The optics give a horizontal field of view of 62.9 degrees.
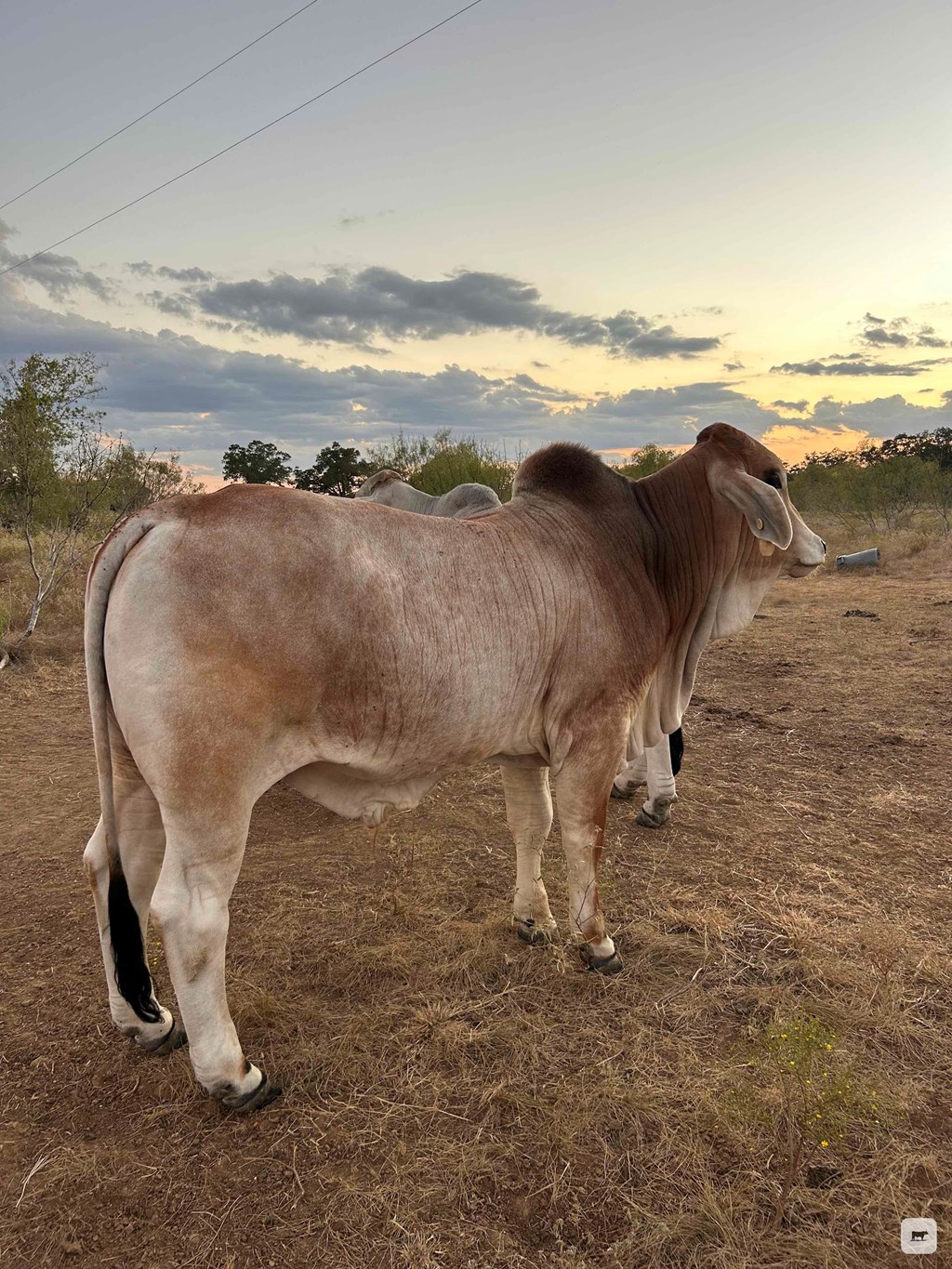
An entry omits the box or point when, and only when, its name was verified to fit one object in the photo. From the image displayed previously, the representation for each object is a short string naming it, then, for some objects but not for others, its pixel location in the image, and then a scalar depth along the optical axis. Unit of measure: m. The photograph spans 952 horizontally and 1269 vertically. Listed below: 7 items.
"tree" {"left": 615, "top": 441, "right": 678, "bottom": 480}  21.88
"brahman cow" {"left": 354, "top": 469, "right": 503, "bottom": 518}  5.33
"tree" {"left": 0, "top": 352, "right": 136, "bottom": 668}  10.55
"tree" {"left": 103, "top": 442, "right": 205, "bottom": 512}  12.27
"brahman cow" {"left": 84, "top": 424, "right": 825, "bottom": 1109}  2.38
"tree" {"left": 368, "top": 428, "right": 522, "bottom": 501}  14.16
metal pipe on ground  18.34
